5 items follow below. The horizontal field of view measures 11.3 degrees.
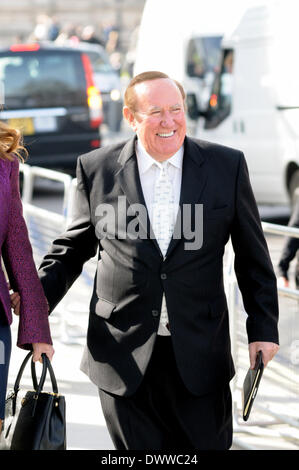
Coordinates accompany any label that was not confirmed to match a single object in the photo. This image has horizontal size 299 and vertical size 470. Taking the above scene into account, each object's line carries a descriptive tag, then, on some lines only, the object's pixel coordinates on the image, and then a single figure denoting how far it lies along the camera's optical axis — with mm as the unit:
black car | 18913
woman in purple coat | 4530
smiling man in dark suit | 4768
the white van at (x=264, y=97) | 14632
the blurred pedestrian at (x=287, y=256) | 9694
